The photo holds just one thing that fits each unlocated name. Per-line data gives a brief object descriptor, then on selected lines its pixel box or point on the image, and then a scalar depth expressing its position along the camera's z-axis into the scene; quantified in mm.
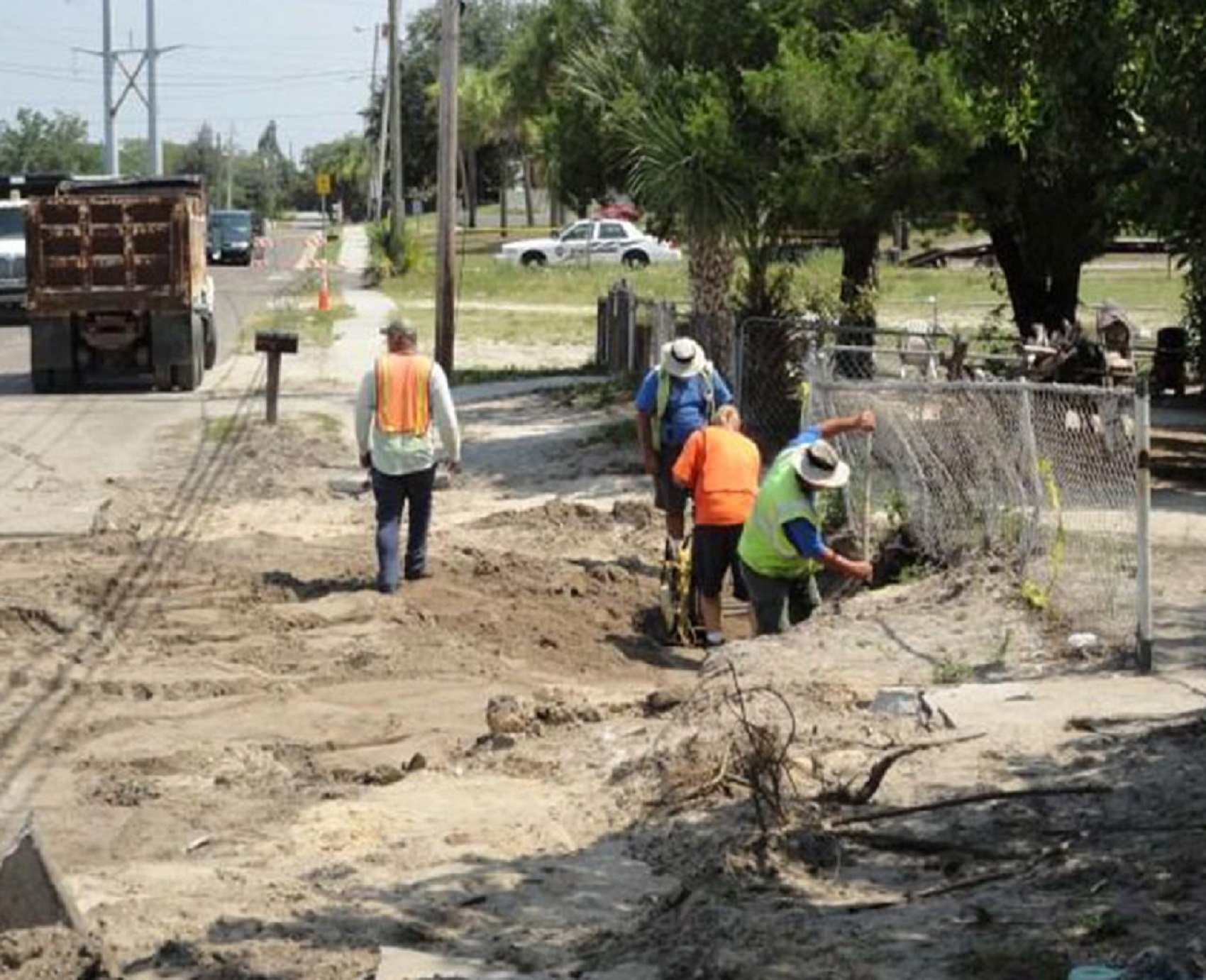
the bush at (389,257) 64000
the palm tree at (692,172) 20344
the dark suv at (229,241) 76625
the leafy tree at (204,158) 156750
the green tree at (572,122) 26516
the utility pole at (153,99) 75812
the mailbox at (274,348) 24703
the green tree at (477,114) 91250
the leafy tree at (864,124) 19375
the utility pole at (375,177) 90188
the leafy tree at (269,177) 151212
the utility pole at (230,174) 147325
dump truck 29609
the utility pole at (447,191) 26547
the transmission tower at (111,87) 75938
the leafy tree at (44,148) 119688
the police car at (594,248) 67312
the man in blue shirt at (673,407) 15500
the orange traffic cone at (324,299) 47031
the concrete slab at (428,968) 7074
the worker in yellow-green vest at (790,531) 12938
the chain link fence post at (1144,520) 11086
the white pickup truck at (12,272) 45188
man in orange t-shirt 13977
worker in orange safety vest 15125
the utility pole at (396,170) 59606
